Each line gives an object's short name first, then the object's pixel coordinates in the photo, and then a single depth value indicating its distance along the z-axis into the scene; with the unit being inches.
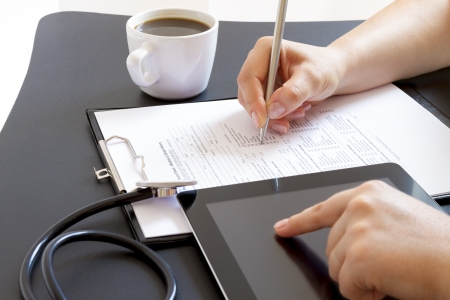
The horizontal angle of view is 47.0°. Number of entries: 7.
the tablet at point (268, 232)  19.1
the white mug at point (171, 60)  30.4
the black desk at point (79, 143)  20.3
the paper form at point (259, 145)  25.9
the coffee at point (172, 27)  32.2
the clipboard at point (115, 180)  21.9
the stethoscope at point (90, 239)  18.8
